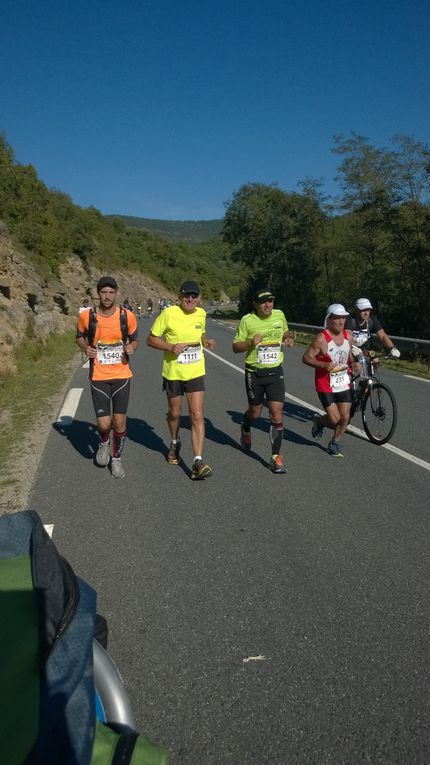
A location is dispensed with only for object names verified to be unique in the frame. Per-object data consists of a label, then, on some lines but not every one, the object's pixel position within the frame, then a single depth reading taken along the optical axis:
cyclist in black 8.85
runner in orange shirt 6.38
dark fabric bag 1.37
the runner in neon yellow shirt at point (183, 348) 6.32
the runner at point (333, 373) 7.13
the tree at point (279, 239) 48.88
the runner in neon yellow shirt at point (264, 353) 6.67
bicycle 7.66
